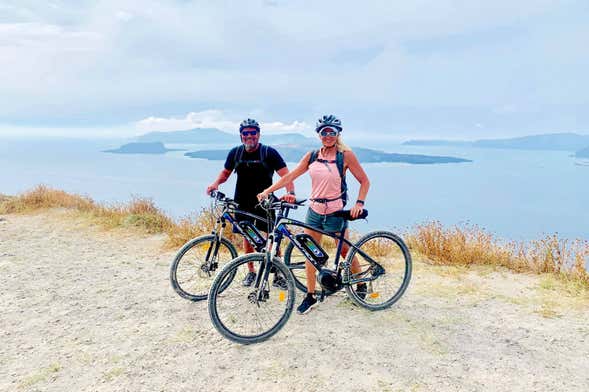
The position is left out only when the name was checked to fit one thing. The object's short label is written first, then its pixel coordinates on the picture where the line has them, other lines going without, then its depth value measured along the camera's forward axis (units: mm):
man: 4469
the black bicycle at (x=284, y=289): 3607
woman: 3799
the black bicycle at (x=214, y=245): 4457
